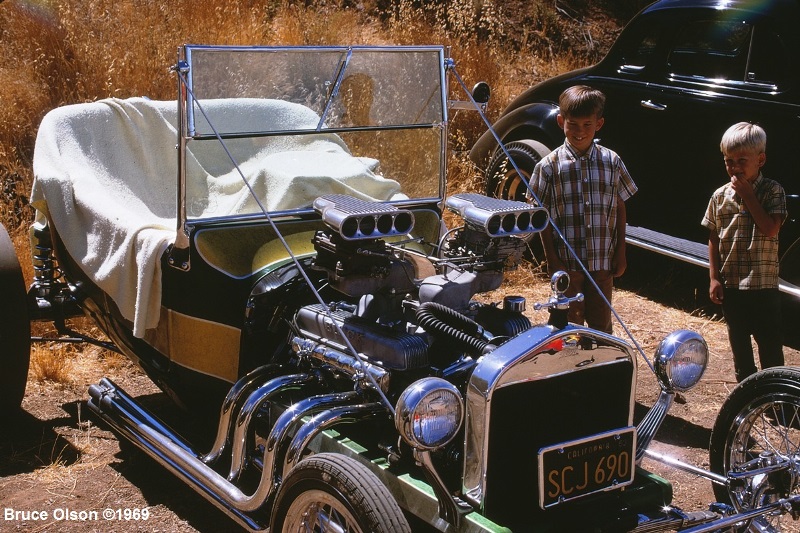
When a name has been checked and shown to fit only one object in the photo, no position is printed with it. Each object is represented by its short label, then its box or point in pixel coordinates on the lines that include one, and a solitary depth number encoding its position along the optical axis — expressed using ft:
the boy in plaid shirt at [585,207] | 13.57
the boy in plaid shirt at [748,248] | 13.60
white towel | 12.19
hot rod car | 9.04
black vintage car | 17.48
